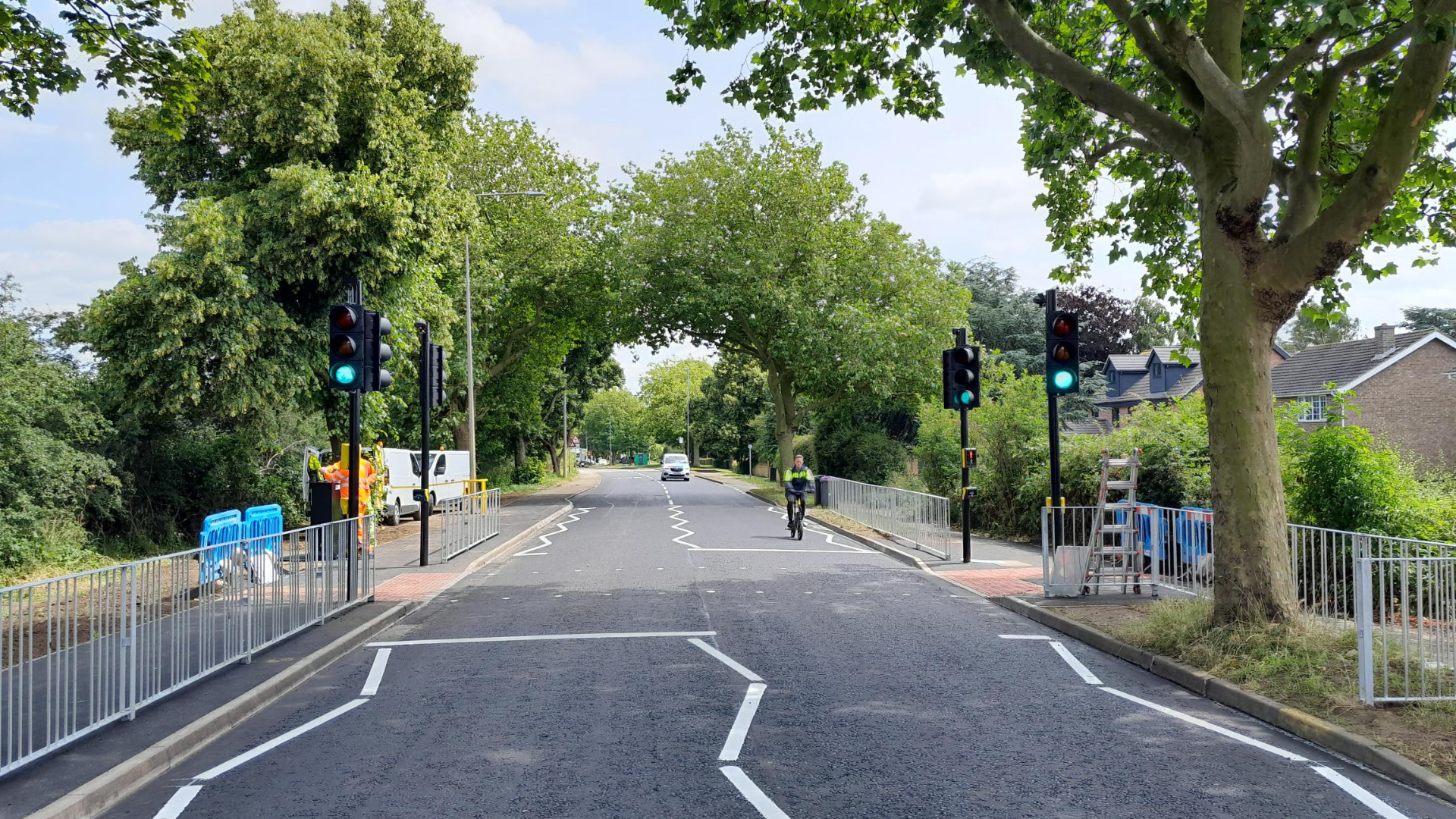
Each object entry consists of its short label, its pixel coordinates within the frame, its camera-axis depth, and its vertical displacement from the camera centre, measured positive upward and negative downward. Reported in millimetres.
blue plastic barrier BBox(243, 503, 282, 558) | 12523 -1018
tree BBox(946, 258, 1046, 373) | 45281 +5897
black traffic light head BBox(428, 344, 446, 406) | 15289 +1184
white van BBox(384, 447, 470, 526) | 25047 -935
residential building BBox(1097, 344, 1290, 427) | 48281 +3295
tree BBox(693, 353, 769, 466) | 62250 +2760
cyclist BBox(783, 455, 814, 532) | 19281 -806
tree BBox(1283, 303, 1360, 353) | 79312 +9319
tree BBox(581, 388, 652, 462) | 120169 +3493
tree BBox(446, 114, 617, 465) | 33531 +7509
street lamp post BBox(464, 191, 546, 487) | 23284 +2123
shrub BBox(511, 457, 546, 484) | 49531 -1518
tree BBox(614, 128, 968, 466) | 30984 +6201
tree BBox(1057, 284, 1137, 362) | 50125 +6627
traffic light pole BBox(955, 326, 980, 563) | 14602 -1078
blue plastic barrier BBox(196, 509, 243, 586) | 11555 -1041
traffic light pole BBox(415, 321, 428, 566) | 14914 +317
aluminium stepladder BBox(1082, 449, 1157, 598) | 10773 -1306
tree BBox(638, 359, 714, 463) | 101312 +5783
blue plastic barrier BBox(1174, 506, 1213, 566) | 10203 -1061
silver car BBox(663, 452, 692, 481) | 55719 -1421
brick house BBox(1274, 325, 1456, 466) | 37281 +2057
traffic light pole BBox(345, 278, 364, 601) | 10672 -311
